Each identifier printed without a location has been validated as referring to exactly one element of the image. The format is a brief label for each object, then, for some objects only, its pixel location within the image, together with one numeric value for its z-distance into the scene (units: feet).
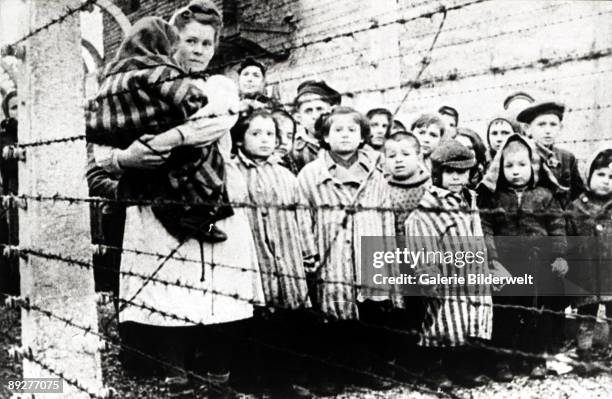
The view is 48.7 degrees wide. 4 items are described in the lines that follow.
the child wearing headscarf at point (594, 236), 8.75
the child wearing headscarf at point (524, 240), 9.07
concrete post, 11.05
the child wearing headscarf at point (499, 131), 9.80
